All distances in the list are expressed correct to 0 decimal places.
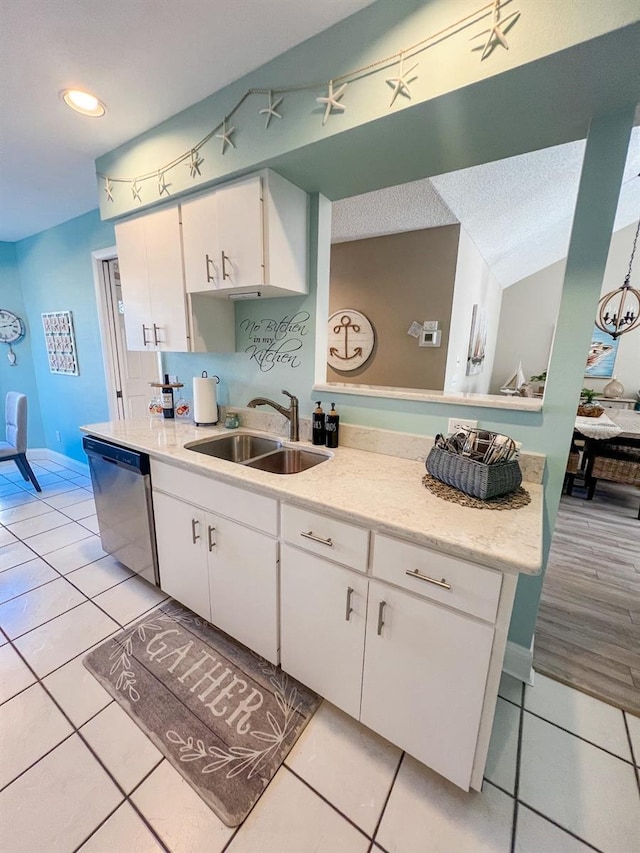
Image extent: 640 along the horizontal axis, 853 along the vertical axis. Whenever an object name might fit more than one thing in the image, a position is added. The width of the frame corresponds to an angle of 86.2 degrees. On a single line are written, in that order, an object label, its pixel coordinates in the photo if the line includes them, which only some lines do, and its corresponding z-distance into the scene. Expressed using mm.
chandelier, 2934
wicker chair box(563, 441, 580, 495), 3444
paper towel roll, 2146
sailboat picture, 5272
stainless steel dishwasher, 1823
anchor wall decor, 3402
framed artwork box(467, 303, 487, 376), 4105
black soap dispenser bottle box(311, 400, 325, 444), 1816
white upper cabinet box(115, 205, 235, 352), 1914
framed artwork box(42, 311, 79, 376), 3607
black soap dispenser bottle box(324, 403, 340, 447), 1780
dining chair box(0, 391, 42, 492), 3164
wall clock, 3865
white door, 3231
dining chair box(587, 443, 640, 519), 3152
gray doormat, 1179
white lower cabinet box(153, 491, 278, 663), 1425
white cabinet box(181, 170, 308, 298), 1553
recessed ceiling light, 1555
